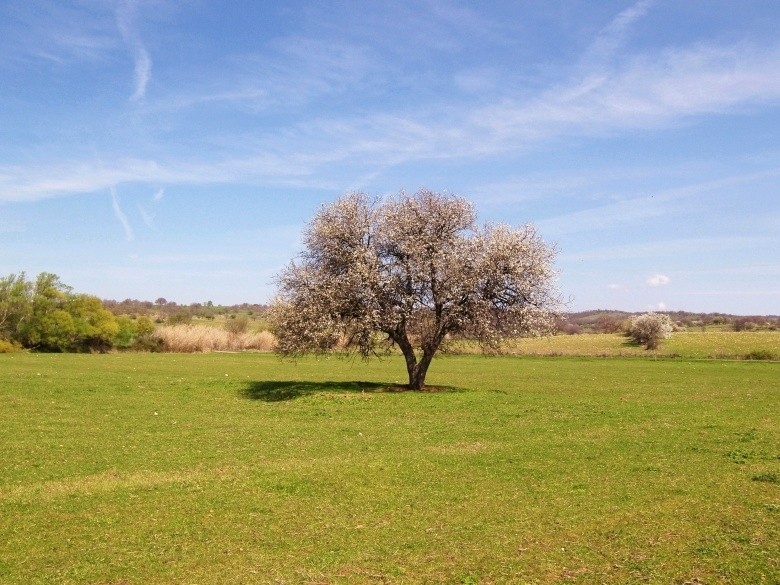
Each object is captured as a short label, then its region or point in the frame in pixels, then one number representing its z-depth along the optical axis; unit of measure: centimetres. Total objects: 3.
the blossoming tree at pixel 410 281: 3375
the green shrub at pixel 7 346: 8994
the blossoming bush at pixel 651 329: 10862
